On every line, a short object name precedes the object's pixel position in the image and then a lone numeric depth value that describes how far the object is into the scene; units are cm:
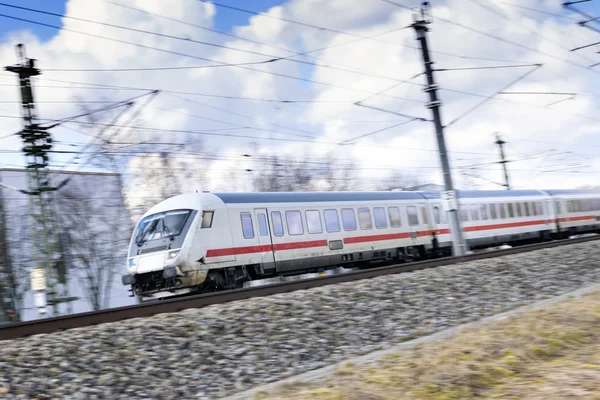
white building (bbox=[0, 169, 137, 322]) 3003
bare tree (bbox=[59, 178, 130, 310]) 3123
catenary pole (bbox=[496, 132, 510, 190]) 5253
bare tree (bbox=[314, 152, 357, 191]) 4934
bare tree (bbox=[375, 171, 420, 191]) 5384
